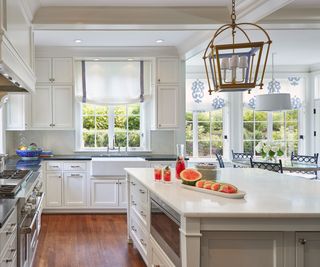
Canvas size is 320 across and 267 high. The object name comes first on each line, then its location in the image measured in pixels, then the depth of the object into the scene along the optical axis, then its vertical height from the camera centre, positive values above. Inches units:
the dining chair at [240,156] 260.5 -17.3
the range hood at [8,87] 120.8 +17.4
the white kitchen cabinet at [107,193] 222.1 -36.8
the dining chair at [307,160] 248.0 -20.6
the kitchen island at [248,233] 80.5 -23.1
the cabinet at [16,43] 83.6 +26.6
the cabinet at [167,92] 233.3 +26.5
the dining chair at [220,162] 238.6 -19.5
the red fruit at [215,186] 103.6 -15.5
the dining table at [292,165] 215.6 -20.8
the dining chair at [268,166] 201.1 -18.9
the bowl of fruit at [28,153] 206.4 -10.9
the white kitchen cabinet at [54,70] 229.3 +40.6
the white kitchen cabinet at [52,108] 229.6 +16.5
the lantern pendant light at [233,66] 93.4 +17.6
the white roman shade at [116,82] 240.5 +34.4
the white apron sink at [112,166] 217.9 -19.6
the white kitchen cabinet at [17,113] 211.6 +12.6
